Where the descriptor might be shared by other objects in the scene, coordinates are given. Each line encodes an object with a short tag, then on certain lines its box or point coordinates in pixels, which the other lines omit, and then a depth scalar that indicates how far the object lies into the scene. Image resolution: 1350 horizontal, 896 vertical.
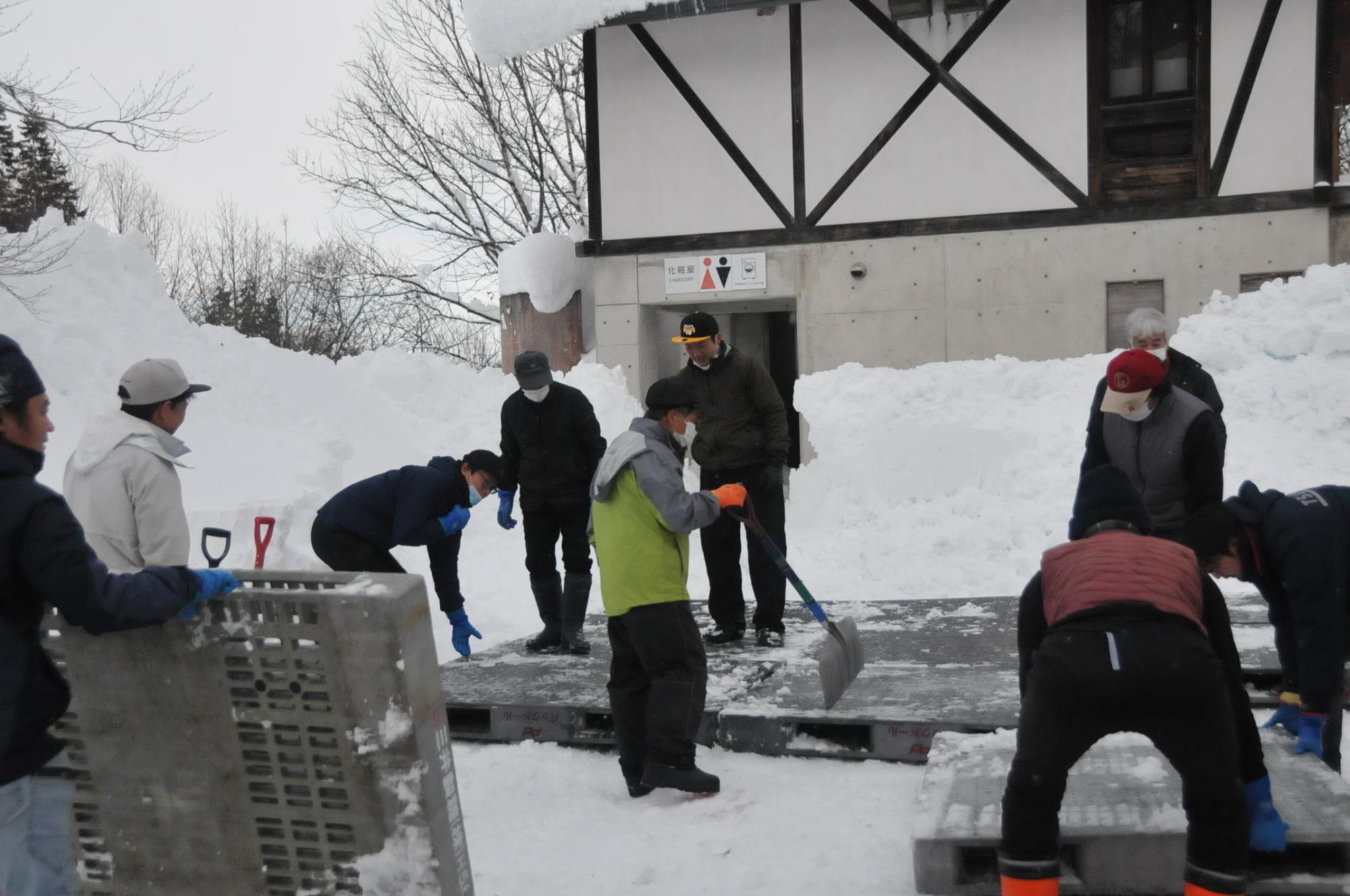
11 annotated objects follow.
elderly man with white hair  5.05
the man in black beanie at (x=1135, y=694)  2.65
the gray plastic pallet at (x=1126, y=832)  3.03
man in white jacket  3.49
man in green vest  4.28
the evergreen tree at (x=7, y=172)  13.23
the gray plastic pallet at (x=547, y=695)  5.06
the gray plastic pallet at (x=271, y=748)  2.57
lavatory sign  12.59
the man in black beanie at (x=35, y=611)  2.35
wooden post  14.27
